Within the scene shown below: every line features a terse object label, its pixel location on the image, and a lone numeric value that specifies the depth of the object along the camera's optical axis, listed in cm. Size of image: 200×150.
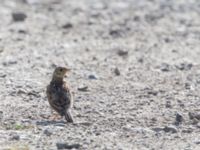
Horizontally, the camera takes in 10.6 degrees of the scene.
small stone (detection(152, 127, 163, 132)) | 1277
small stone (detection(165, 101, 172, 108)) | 1457
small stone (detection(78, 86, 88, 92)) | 1588
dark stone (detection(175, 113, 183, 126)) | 1338
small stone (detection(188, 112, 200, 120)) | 1357
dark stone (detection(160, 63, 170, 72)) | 1828
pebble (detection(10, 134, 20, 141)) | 1200
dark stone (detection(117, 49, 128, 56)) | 1988
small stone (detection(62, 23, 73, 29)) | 2339
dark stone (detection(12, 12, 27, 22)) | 2367
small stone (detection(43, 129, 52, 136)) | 1224
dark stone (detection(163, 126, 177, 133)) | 1270
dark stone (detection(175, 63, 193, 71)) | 1839
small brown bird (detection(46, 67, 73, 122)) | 1319
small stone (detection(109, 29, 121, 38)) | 2242
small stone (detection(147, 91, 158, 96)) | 1563
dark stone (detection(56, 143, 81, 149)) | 1155
